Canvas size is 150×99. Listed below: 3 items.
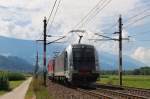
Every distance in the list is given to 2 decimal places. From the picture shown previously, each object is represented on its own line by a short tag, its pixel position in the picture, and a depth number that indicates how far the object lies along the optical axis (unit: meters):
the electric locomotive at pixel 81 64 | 39.94
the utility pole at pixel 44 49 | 50.76
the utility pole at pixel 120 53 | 53.34
